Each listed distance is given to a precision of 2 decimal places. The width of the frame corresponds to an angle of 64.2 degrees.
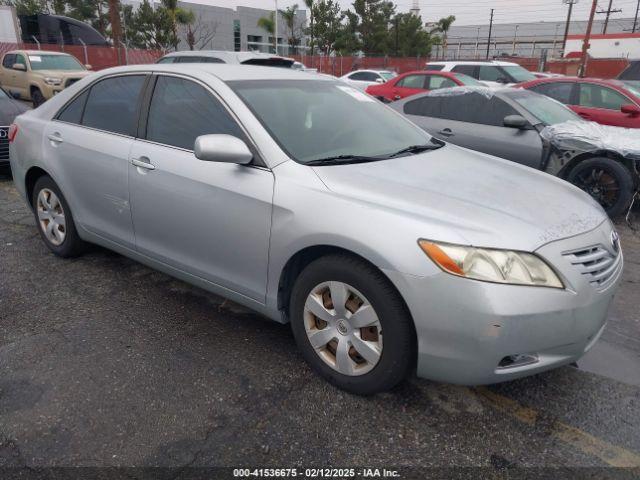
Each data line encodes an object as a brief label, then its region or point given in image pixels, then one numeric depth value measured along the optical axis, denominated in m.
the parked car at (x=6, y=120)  6.82
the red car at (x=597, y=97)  7.78
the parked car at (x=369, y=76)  18.98
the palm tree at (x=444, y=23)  46.53
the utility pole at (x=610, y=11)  54.41
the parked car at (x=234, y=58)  8.68
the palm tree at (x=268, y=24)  36.25
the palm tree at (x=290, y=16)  36.62
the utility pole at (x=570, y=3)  46.34
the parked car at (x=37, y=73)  13.18
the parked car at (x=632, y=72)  12.67
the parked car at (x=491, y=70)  13.83
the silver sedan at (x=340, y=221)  2.14
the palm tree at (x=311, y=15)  36.78
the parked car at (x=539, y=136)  5.54
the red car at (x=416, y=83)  11.63
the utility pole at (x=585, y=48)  27.13
